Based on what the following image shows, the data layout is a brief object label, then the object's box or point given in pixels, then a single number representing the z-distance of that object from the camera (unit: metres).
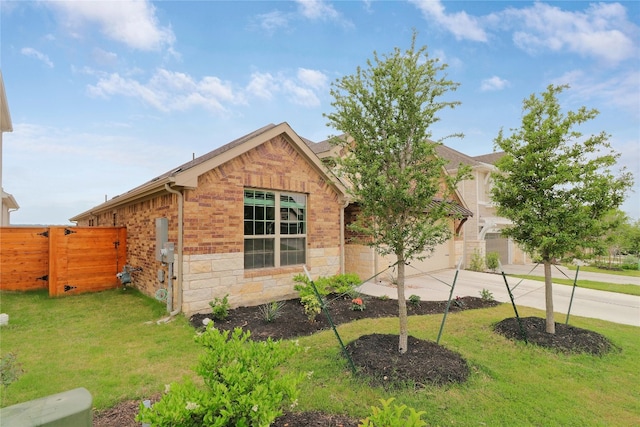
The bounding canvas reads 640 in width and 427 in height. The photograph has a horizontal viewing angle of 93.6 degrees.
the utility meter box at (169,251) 6.67
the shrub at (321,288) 6.63
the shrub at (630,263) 17.91
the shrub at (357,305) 7.51
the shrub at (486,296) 8.62
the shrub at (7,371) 2.44
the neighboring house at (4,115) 7.37
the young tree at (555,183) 5.19
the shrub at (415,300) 7.97
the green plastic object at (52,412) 1.85
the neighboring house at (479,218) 15.74
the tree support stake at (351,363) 4.06
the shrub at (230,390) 2.06
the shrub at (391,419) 1.97
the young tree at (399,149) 4.33
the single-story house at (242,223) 6.71
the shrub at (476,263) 14.48
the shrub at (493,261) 14.68
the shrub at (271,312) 6.44
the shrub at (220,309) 6.40
